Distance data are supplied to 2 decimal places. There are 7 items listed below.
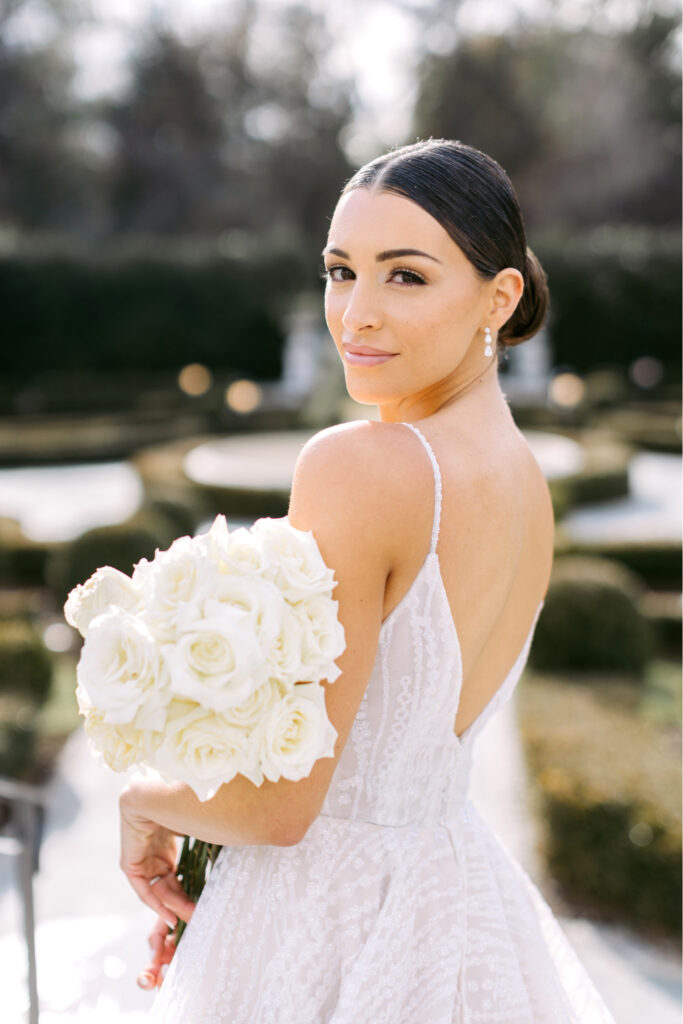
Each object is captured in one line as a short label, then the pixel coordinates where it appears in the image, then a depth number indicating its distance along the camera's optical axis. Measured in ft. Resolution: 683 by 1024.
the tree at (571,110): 98.53
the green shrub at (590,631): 19.52
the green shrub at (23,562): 28.07
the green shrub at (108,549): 24.95
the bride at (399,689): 4.07
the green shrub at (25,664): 18.38
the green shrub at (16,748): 15.97
